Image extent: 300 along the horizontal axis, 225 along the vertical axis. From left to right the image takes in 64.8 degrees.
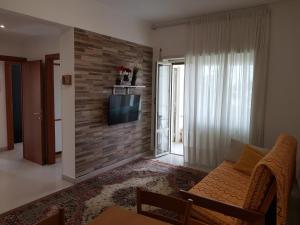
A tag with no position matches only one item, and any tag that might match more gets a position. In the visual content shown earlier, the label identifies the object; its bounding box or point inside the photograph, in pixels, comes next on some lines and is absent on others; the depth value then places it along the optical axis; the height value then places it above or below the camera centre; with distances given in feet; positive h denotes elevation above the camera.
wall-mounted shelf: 13.61 +0.40
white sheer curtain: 12.53 +0.67
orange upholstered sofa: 5.39 -2.58
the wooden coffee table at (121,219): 4.43 -2.41
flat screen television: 13.24 -0.89
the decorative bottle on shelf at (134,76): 14.86 +1.11
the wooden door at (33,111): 14.92 -1.19
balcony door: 16.37 -0.99
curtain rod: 12.74 +4.61
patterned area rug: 8.91 -4.54
